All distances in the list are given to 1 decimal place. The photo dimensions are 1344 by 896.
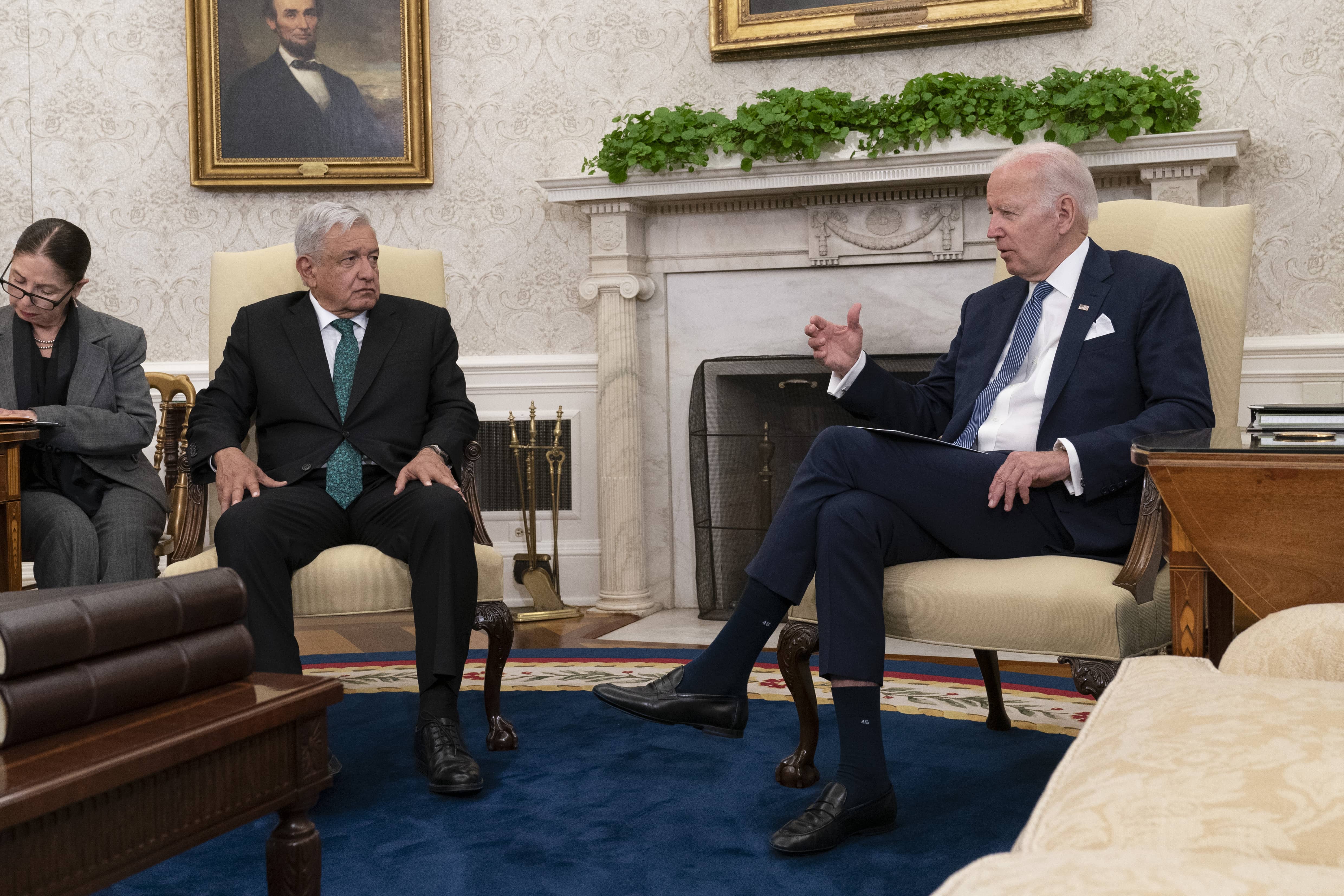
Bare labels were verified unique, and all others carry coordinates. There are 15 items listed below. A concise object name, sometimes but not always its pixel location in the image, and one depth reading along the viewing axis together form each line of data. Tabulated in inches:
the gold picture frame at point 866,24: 159.3
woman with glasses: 110.5
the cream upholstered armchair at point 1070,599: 74.9
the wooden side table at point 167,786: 44.9
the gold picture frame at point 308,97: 182.7
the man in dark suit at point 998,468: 80.1
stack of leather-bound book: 47.3
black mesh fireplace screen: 168.7
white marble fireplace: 160.4
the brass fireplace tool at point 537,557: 173.0
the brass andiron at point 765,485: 167.8
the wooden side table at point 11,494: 101.2
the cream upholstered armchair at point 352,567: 97.7
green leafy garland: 144.6
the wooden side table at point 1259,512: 65.0
